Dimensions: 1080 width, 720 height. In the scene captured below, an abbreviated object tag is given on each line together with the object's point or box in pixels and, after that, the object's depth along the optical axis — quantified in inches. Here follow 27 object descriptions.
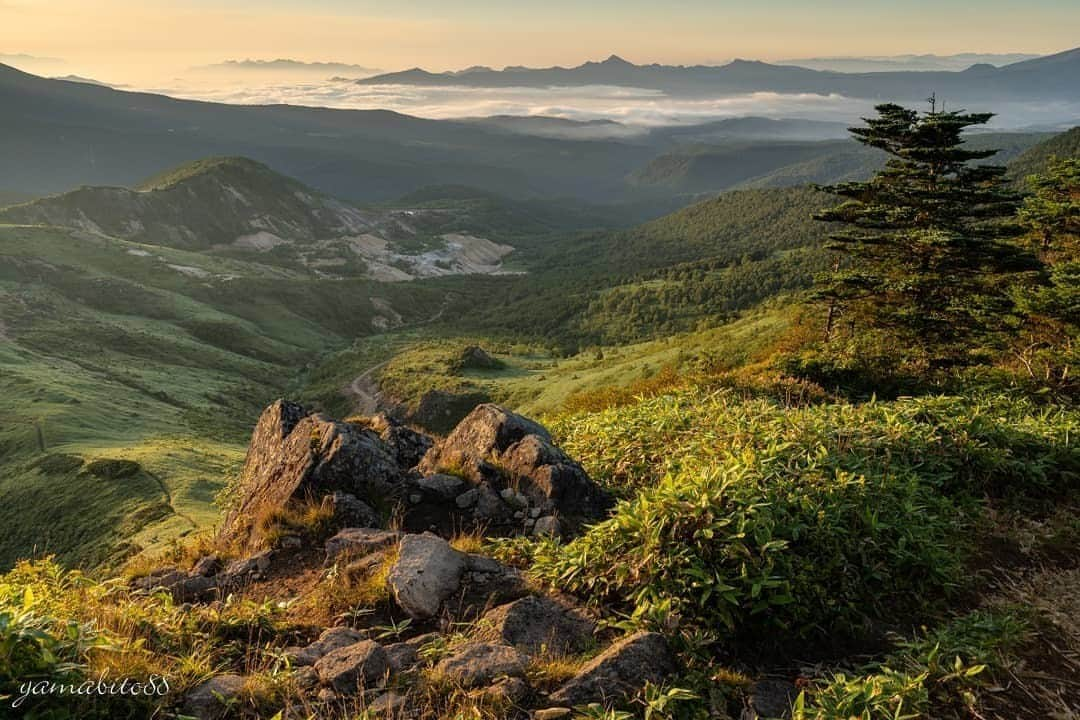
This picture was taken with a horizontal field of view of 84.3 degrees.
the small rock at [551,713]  220.1
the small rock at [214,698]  216.8
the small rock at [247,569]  367.6
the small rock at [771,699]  233.0
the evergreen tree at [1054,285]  1010.7
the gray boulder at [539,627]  271.1
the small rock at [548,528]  390.6
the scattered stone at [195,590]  356.8
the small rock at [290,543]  398.3
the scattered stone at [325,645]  258.5
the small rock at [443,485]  453.7
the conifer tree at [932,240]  1149.7
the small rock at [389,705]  222.7
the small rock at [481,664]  239.8
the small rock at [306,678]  237.6
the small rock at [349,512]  422.3
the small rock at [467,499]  441.1
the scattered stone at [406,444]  551.2
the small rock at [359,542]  370.6
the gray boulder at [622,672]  231.0
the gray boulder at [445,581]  304.7
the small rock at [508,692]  227.1
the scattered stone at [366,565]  336.5
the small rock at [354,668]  238.4
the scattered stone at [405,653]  253.0
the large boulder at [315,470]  451.5
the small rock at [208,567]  389.4
